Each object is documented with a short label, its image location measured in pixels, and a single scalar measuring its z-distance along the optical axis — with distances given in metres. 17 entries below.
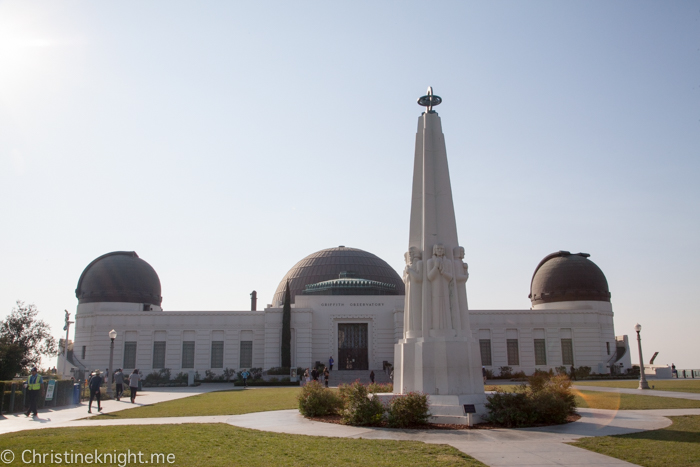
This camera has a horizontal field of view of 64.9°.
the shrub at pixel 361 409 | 13.09
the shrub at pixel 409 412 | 12.65
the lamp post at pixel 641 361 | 27.94
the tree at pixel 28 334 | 40.44
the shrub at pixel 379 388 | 16.73
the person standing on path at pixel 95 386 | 19.47
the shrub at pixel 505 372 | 43.09
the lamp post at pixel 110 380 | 27.31
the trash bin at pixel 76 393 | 23.66
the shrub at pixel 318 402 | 14.95
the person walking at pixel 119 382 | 24.44
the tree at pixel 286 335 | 42.44
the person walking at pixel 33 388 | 17.56
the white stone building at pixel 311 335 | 44.12
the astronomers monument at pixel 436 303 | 14.66
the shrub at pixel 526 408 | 12.80
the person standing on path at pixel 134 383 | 23.99
